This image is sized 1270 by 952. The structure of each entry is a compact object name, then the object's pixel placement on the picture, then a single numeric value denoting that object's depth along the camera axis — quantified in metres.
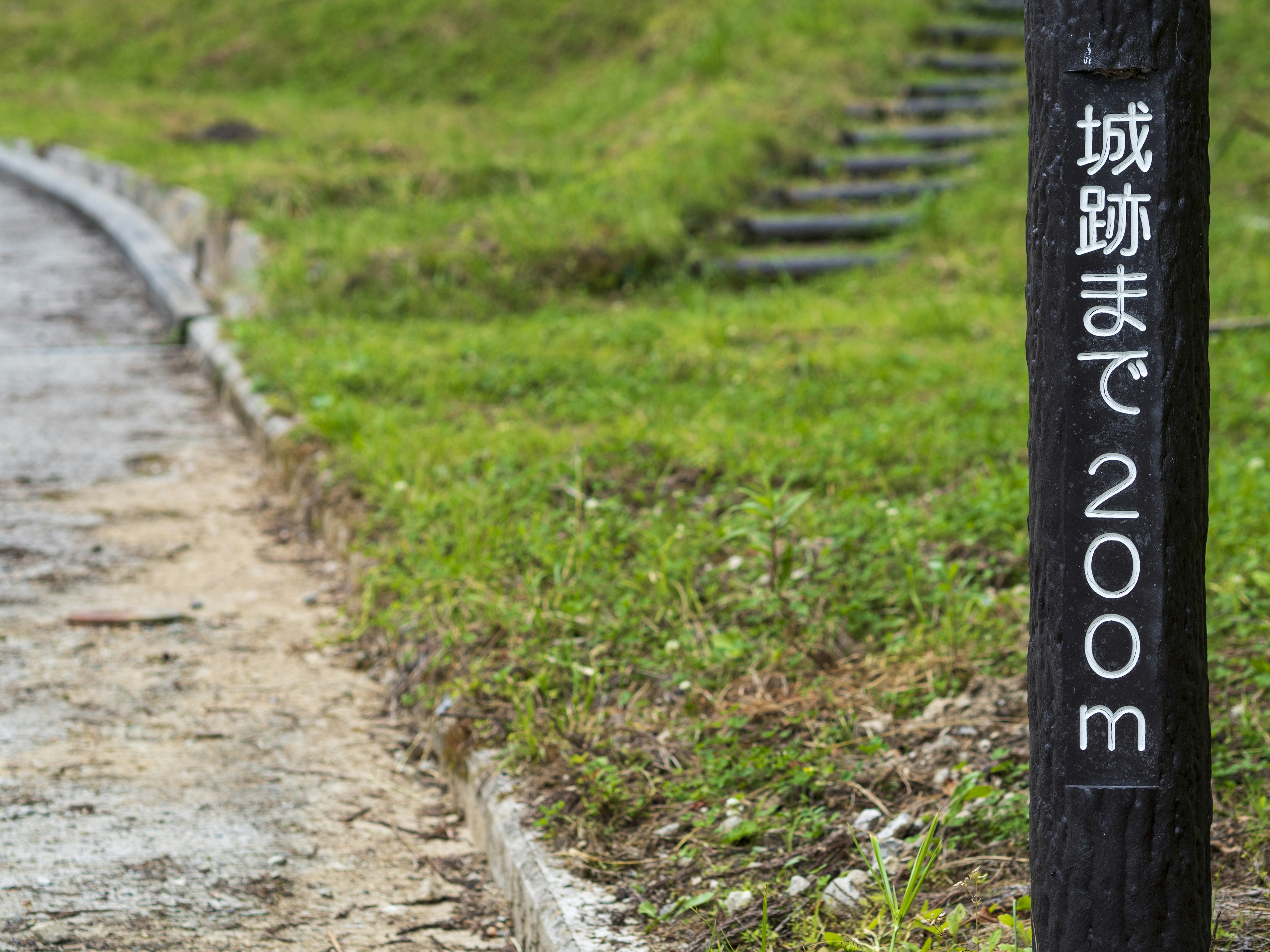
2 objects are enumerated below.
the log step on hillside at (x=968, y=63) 10.12
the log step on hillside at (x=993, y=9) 10.90
